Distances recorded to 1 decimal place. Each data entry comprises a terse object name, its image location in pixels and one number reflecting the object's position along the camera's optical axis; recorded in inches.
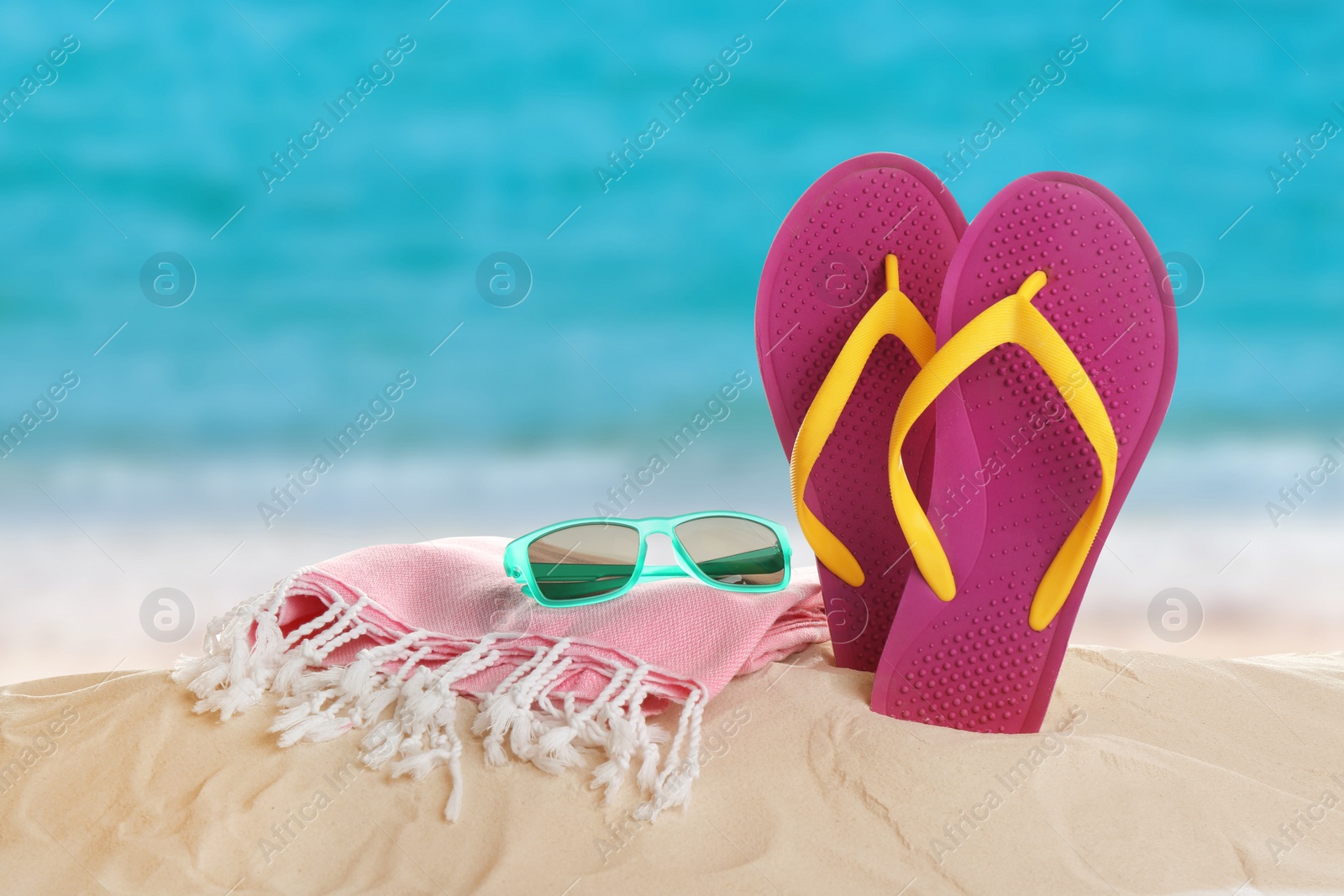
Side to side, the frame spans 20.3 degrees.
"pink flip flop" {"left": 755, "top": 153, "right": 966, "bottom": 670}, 61.8
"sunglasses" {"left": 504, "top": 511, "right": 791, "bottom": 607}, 61.9
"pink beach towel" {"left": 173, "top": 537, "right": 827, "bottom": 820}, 58.8
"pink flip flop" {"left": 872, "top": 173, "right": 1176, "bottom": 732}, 60.3
